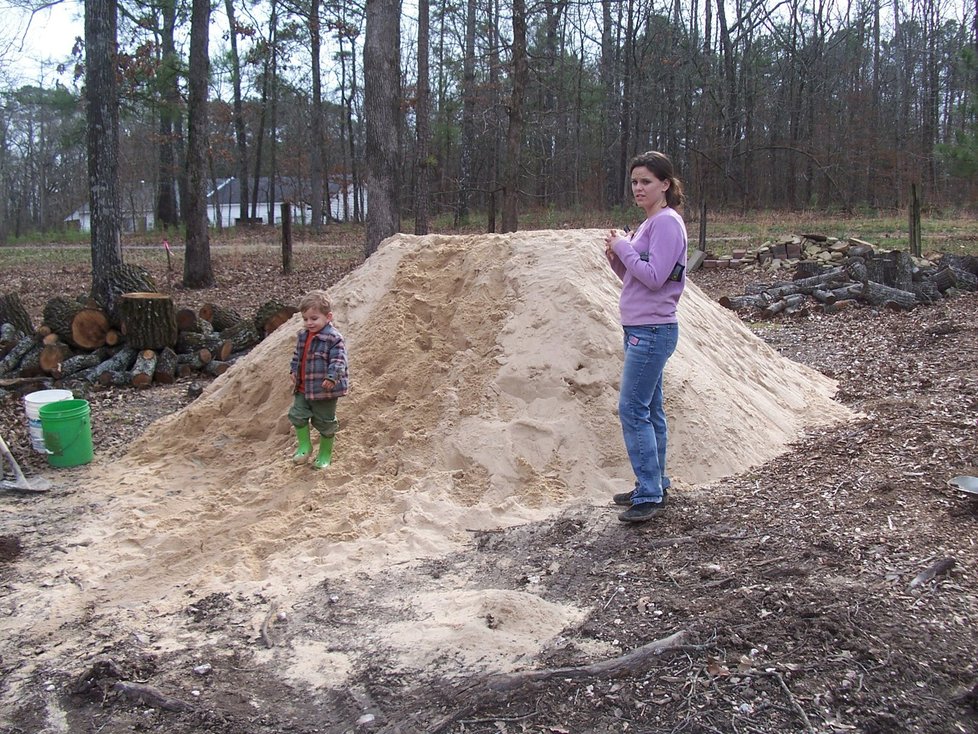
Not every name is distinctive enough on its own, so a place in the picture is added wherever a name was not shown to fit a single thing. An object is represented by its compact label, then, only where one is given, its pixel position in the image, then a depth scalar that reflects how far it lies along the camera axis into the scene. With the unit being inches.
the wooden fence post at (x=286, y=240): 591.2
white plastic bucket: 224.8
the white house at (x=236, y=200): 1452.4
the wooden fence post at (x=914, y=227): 584.7
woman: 147.7
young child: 196.5
